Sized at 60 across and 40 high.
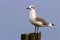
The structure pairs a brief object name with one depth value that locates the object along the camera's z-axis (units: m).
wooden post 17.28
